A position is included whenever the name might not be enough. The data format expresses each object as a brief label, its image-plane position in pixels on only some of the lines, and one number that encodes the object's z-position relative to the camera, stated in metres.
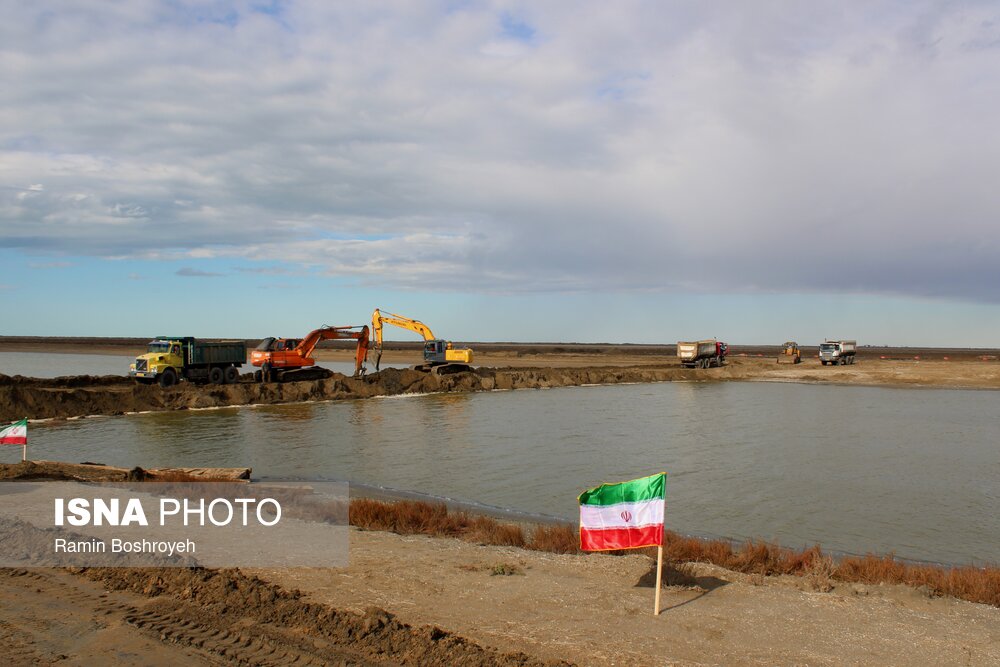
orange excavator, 44.94
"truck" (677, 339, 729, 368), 74.00
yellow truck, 40.50
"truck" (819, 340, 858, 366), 74.56
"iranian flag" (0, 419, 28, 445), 17.25
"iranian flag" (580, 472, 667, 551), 8.20
